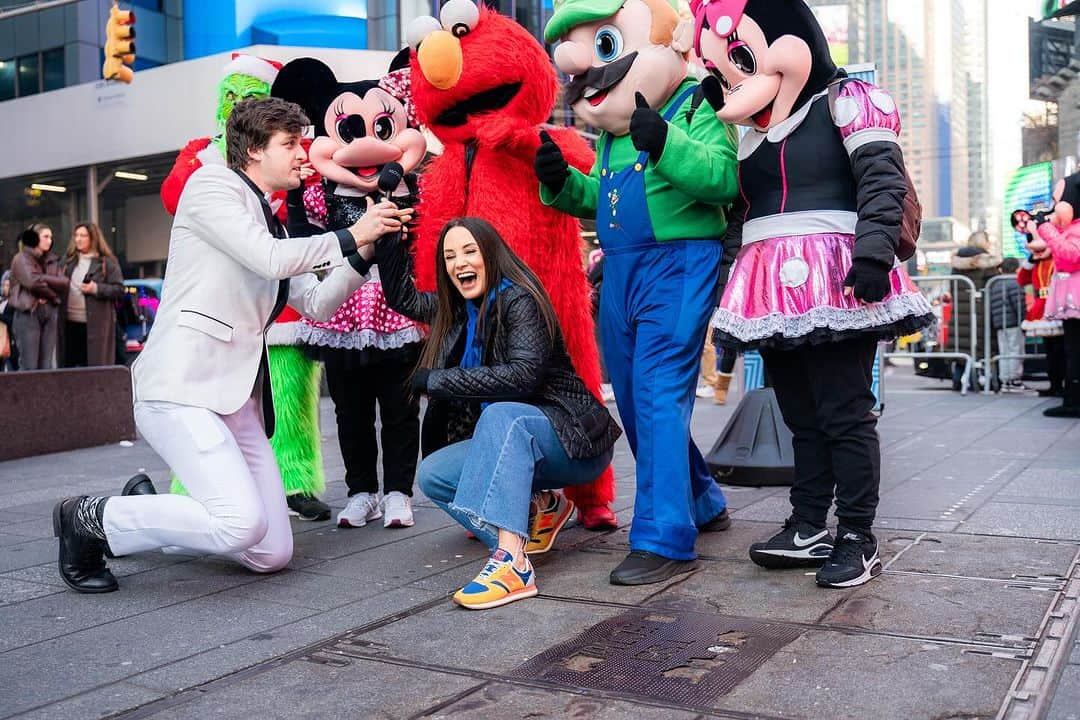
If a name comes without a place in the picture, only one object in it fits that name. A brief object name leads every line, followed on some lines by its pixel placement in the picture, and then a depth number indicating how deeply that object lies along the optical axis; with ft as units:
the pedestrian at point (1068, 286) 27.91
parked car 35.09
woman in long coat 32.24
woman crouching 11.60
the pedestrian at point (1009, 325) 39.06
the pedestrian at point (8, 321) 33.91
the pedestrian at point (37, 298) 31.50
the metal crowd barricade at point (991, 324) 38.83
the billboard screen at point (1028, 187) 64.23
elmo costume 13.85
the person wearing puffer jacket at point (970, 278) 40.78
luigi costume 11.87
